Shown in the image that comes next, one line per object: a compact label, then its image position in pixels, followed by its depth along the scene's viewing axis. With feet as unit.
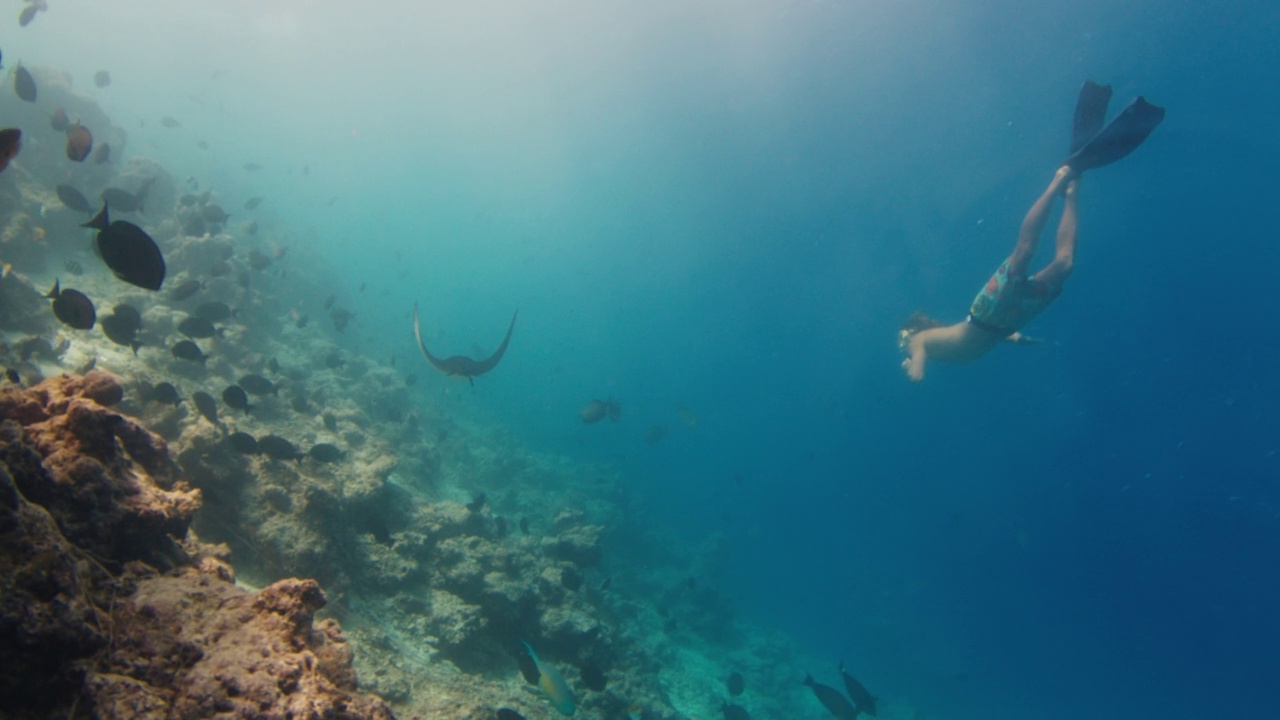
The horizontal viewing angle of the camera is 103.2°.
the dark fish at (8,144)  8.86
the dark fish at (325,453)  24.45
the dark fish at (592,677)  24.59
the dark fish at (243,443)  20.89
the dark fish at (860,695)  25.81
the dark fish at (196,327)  25.34
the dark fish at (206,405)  21.93
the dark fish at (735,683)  38.22
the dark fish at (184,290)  27.73
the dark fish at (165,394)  21.45
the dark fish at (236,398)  22.53
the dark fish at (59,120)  27.44
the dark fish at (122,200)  28.63
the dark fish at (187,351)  22.57
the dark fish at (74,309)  15.94
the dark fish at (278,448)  21.54
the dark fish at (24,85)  26.07
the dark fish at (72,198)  25.91
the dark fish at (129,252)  12.23
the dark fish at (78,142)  20.58
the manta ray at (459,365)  26.53
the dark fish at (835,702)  27.68
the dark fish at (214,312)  28.19
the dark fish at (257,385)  26.44
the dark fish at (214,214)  36.99
